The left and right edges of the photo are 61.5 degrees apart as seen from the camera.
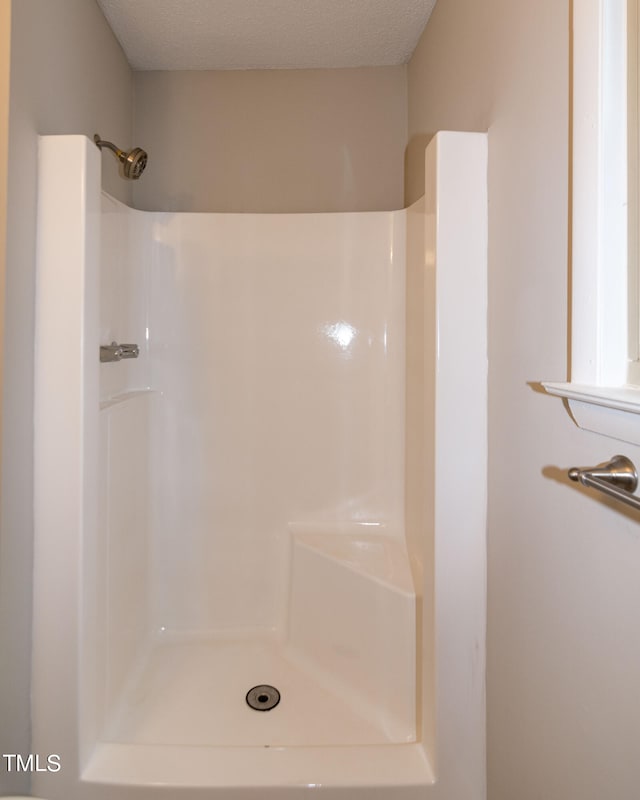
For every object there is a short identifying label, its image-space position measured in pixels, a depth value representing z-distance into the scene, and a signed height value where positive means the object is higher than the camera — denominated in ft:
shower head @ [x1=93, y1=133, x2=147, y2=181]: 5.22 +2.29
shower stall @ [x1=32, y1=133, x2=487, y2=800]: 4.07 -1.01
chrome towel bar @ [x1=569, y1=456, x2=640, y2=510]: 2.07 -0.31
